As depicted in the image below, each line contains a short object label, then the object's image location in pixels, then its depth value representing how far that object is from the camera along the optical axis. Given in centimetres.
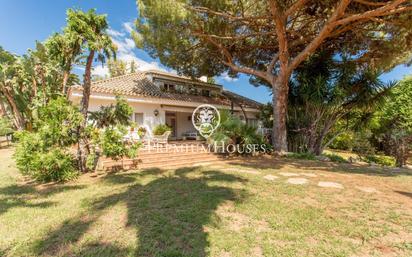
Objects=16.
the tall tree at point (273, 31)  1173
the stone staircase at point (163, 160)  1005
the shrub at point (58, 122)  790
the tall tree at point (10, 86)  1594
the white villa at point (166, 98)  1687
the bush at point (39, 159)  769
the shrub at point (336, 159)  1362
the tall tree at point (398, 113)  2117
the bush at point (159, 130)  1786
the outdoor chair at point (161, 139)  1475
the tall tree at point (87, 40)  830
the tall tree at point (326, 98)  1380
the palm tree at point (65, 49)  823
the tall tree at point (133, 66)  4300
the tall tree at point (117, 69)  4115
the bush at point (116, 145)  856
